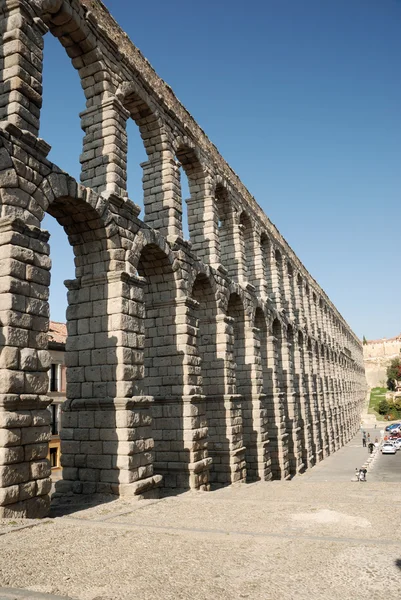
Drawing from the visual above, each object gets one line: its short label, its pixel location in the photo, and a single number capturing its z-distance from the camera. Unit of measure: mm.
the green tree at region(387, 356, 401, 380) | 95794
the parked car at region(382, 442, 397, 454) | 41219
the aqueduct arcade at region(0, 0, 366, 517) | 8766
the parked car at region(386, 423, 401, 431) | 64062
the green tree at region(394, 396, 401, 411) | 78938
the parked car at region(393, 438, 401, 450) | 43291
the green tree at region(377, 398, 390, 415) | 80519
